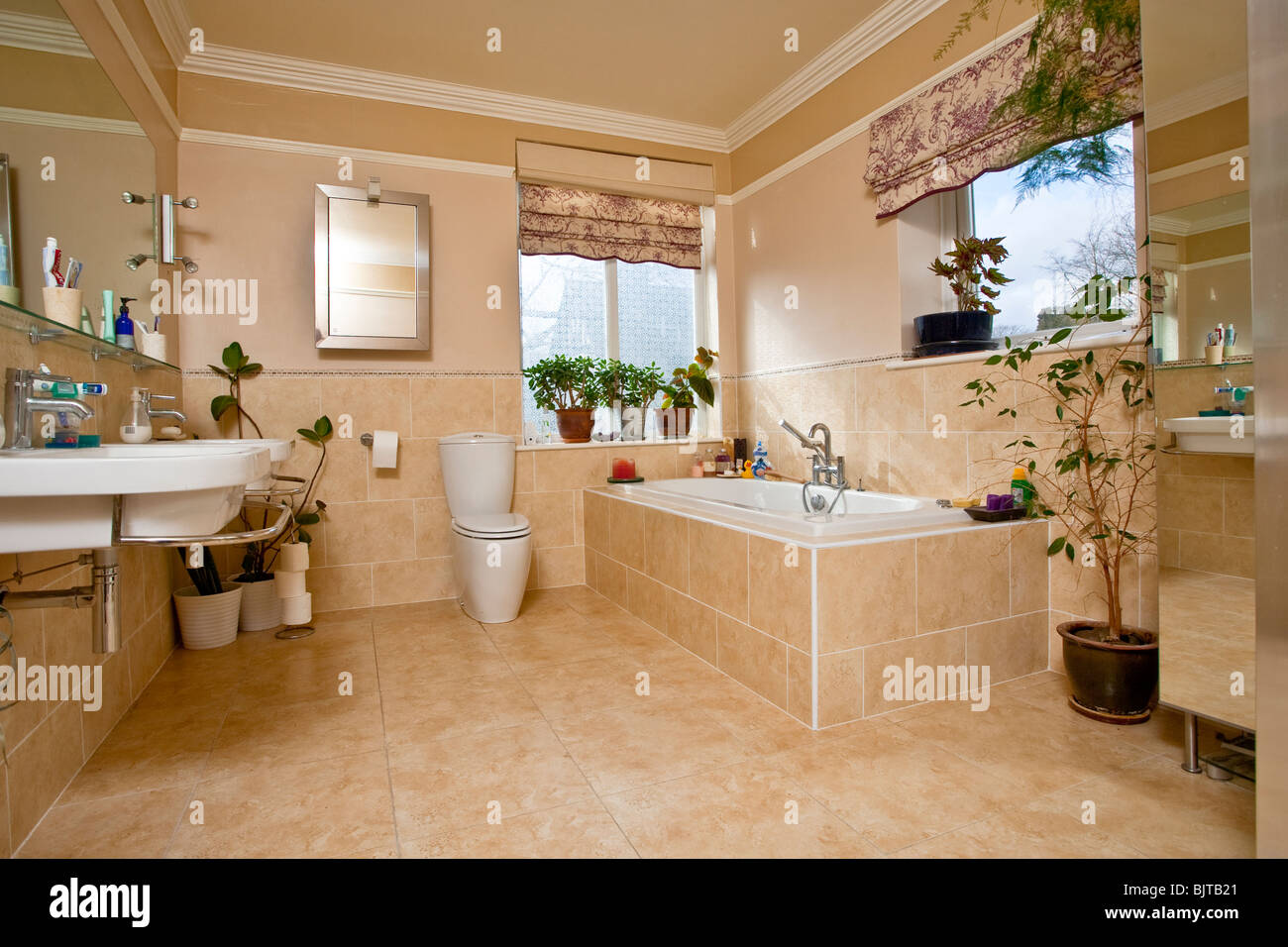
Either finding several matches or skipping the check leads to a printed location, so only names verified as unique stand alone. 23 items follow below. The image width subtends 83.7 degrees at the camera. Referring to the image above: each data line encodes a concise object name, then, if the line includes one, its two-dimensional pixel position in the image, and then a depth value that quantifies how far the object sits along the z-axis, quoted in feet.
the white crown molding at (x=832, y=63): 9.50
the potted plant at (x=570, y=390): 12.42
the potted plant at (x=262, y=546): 10.21
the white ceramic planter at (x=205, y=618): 9.38
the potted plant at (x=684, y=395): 13.38
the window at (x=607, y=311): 12.78
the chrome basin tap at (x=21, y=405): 4.64
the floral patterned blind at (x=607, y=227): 12.37
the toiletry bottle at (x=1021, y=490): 7.89
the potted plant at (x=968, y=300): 8.97
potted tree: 6.62
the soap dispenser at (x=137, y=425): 7.12
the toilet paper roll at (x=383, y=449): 11.10
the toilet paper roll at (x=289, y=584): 10.05
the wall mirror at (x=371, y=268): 10.87
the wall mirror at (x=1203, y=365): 4.92
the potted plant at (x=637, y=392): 13.11
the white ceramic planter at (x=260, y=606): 10.17
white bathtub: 7.31
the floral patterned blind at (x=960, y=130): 7.10
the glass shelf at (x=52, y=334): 4.86
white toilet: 10.12
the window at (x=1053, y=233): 7.66
